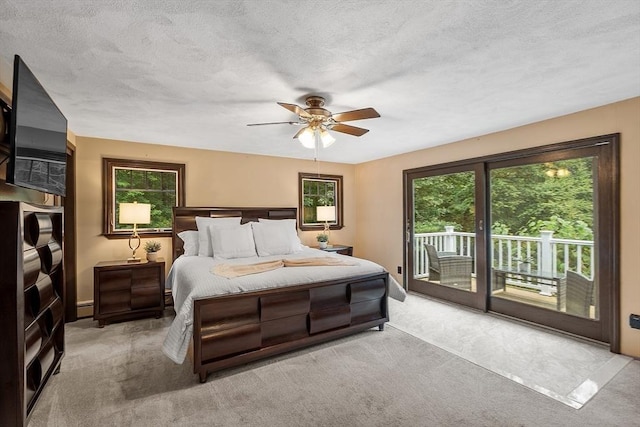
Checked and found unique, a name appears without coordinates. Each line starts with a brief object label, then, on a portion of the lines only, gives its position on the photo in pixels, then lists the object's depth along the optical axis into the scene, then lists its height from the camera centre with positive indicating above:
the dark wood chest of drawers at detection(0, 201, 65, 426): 1.60 -0.56
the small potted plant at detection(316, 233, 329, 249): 5.15 -0.47
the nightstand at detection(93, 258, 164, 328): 3.42 -0.90
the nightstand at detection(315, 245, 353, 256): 5.14 -0.63
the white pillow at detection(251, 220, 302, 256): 4.01 -0.34
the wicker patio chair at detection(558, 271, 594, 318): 3.06 -0.88
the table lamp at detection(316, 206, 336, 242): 5.28 +0.00
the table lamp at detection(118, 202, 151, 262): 3.67 +0.01
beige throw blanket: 2.74 -0.53
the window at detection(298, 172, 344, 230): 5.49 +0.32
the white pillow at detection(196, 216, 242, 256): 3.86 -0.20
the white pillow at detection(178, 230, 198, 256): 3.91 -0.37
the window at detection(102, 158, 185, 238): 3.92 +0.34
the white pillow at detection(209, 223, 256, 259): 3.72 -0.36
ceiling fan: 2.46 +0.84
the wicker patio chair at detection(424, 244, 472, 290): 4.20 -0.83
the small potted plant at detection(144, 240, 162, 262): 3.79 -0.46
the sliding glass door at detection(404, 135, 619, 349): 2.91 -0.27
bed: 2.31 -0.85
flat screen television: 1.67 +0.51
